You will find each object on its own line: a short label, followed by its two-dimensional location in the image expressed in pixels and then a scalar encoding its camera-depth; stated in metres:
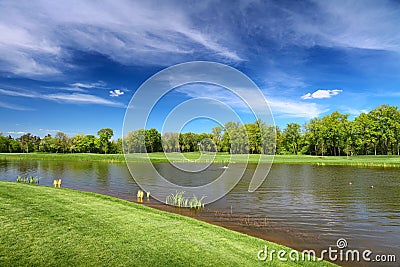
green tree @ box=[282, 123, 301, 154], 92.81
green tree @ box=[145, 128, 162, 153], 76.02
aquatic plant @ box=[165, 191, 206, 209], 16.55
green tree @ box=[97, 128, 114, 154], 99.94
